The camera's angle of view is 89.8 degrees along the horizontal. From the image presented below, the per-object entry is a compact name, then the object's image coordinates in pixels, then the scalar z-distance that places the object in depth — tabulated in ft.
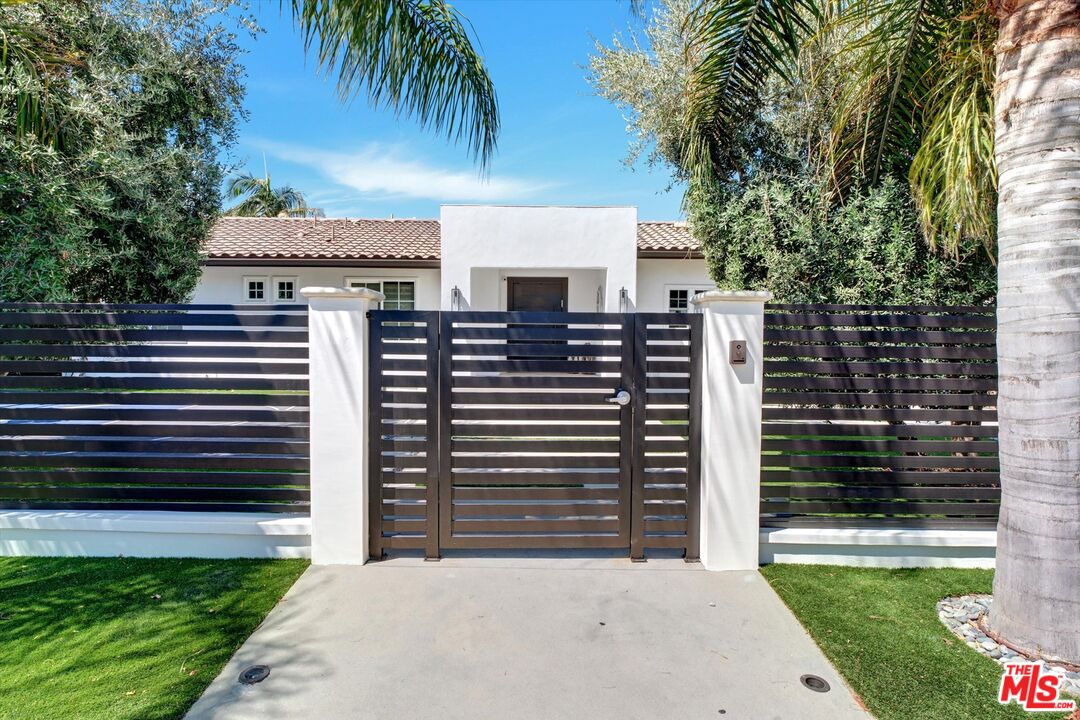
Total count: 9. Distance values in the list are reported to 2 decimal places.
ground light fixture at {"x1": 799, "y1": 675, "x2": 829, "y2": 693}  10.02
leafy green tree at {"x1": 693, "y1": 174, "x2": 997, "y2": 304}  21.57
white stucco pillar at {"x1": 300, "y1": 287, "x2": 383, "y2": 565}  14.02
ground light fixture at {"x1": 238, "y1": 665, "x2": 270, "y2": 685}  10.00
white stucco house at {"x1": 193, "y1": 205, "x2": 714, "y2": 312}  44.24
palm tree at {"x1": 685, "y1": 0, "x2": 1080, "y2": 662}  10.46
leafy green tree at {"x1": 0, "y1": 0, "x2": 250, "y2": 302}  20.30
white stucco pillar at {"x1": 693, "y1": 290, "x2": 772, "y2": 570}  14.23
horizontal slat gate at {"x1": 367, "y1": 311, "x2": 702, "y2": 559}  14.66
